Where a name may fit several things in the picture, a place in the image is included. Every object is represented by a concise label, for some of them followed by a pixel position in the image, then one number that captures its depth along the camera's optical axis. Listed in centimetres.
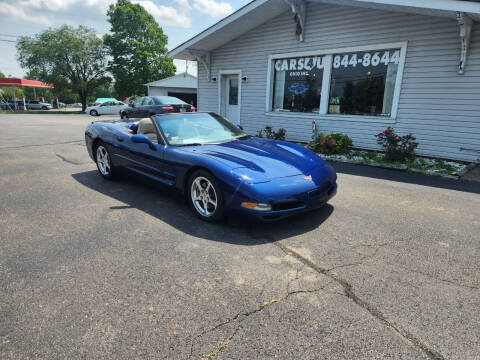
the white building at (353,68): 706
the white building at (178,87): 3312
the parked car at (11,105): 4769
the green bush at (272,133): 984
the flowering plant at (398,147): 702
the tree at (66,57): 3925
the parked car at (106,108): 3219
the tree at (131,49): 4109
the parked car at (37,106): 5204
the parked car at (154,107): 1612
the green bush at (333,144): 816
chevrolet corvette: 336
